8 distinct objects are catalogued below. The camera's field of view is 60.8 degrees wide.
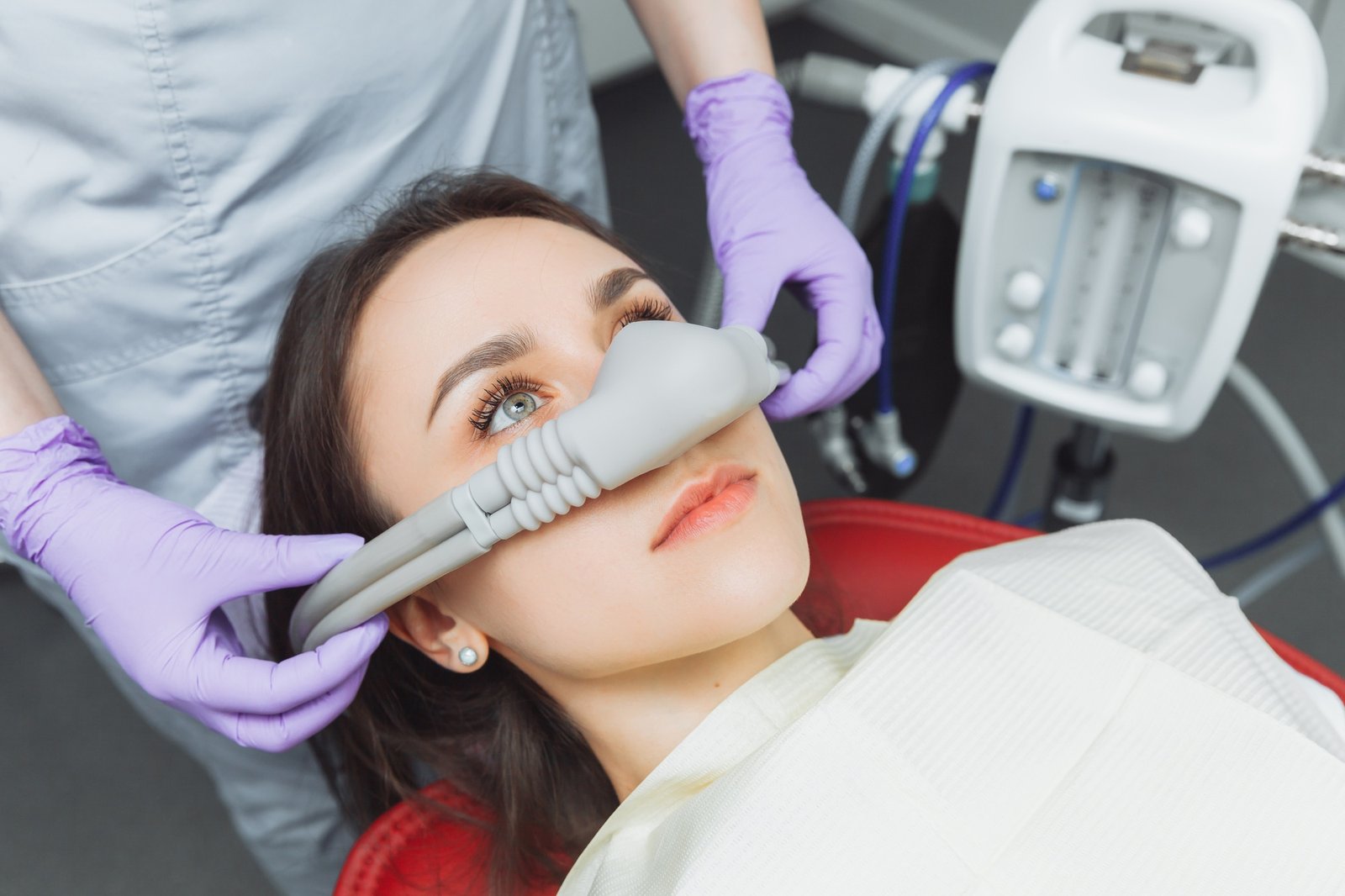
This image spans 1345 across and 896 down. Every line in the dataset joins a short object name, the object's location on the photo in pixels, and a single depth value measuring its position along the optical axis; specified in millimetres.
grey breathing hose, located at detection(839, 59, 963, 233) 1175
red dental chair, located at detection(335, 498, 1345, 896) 1056
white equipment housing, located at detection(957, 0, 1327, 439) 1018
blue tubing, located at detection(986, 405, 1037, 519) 1542
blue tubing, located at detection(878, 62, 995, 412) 1168
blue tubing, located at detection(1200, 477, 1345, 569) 1395
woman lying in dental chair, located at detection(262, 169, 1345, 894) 808
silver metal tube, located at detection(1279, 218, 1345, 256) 1031
